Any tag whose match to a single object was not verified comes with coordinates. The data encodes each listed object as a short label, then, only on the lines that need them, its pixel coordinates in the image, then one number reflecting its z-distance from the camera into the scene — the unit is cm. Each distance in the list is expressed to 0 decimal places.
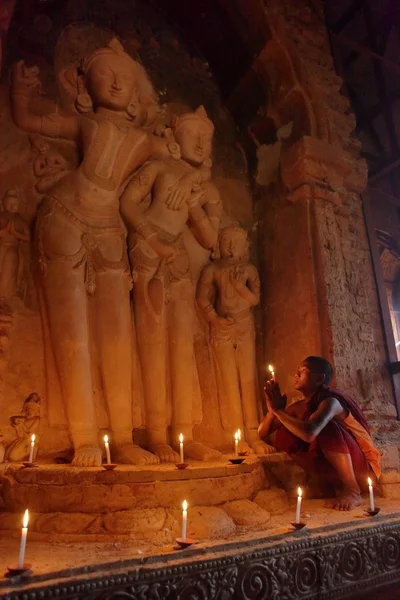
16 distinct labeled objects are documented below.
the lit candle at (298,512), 279
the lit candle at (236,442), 369
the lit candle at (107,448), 320
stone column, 430
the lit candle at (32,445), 317
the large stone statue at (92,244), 365
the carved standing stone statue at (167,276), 400
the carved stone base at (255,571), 206
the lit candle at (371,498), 307
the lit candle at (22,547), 204
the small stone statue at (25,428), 344
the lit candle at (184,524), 237
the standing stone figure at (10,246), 366
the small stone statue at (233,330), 433
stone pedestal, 276
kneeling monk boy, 339
